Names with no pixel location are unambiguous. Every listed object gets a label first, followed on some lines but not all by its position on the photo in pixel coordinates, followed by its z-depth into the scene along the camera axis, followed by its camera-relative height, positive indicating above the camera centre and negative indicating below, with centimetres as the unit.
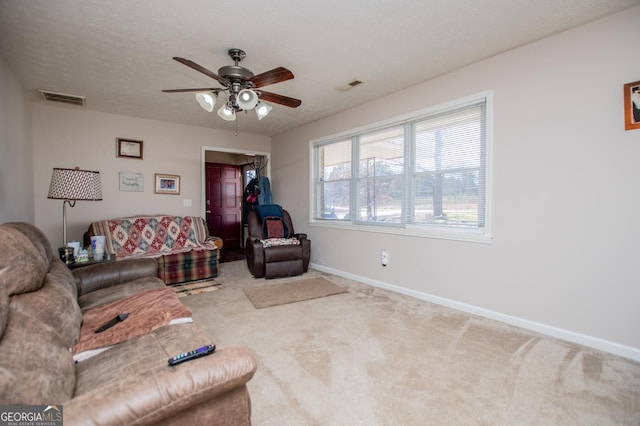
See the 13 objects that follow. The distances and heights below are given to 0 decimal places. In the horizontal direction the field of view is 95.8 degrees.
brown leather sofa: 81 -55
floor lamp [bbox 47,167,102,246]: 280 +21
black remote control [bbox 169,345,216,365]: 101 -54
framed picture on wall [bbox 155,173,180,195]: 489 +37
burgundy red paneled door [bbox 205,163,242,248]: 666 +9
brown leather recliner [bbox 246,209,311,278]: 425 -76
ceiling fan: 237 +104
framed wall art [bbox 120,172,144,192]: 459 +39
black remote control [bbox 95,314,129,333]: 156 -66
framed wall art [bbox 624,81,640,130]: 206 +71
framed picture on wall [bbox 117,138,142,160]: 454 +92
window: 300 +39
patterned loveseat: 398 -56
